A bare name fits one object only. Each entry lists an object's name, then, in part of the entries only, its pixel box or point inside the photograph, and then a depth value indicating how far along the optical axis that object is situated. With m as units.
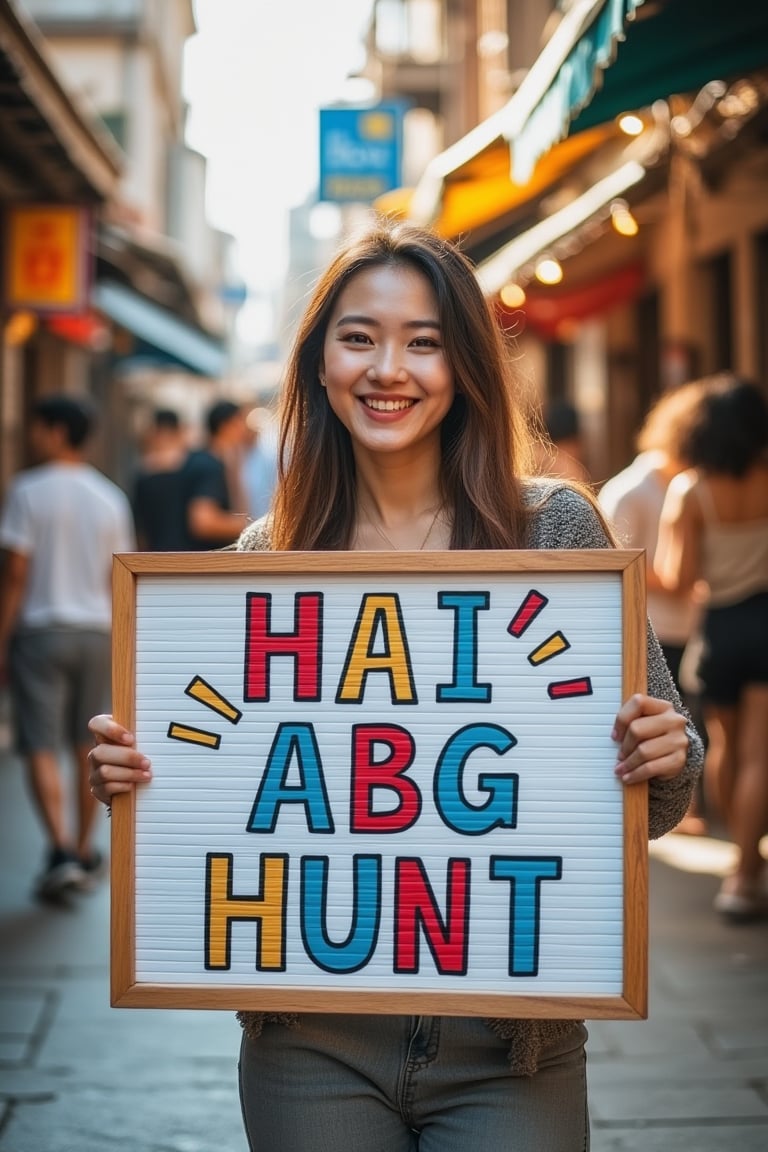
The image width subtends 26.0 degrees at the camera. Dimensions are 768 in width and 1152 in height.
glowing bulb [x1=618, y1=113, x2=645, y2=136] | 5.98
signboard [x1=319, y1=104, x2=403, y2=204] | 14.80
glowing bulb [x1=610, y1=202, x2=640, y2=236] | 7.84
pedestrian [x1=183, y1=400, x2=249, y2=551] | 9.24
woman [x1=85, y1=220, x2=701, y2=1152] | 2.36
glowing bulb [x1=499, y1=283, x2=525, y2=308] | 10.20
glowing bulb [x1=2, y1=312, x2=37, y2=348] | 12.59
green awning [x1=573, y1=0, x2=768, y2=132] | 5.46
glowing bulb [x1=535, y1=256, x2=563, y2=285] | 8.45
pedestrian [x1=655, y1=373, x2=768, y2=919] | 6.46
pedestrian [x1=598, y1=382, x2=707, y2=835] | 6.80
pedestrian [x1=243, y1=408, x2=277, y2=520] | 10.86
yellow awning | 8.63
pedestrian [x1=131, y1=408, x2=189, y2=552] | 9.63
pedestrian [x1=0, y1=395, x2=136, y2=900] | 7.13
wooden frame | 2.32
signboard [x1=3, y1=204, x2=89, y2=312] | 11.59
